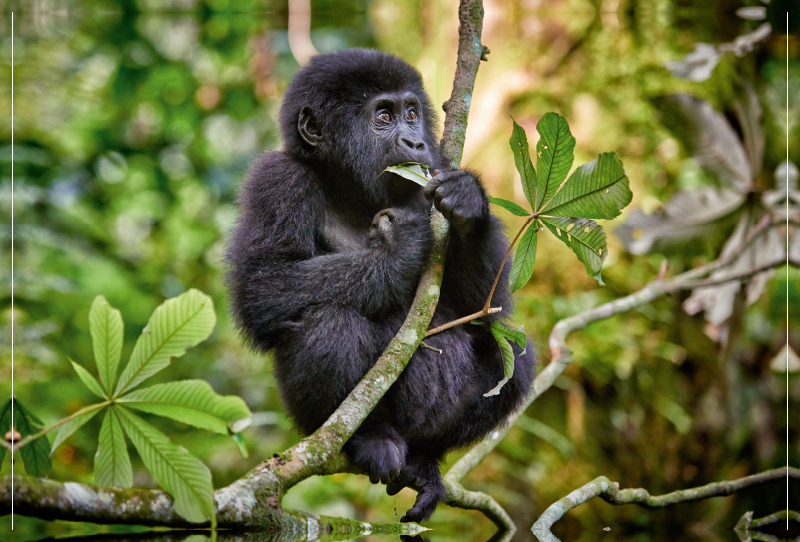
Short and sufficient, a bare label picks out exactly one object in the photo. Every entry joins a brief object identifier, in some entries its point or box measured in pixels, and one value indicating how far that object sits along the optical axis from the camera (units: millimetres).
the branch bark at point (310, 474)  5547
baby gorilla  5819
